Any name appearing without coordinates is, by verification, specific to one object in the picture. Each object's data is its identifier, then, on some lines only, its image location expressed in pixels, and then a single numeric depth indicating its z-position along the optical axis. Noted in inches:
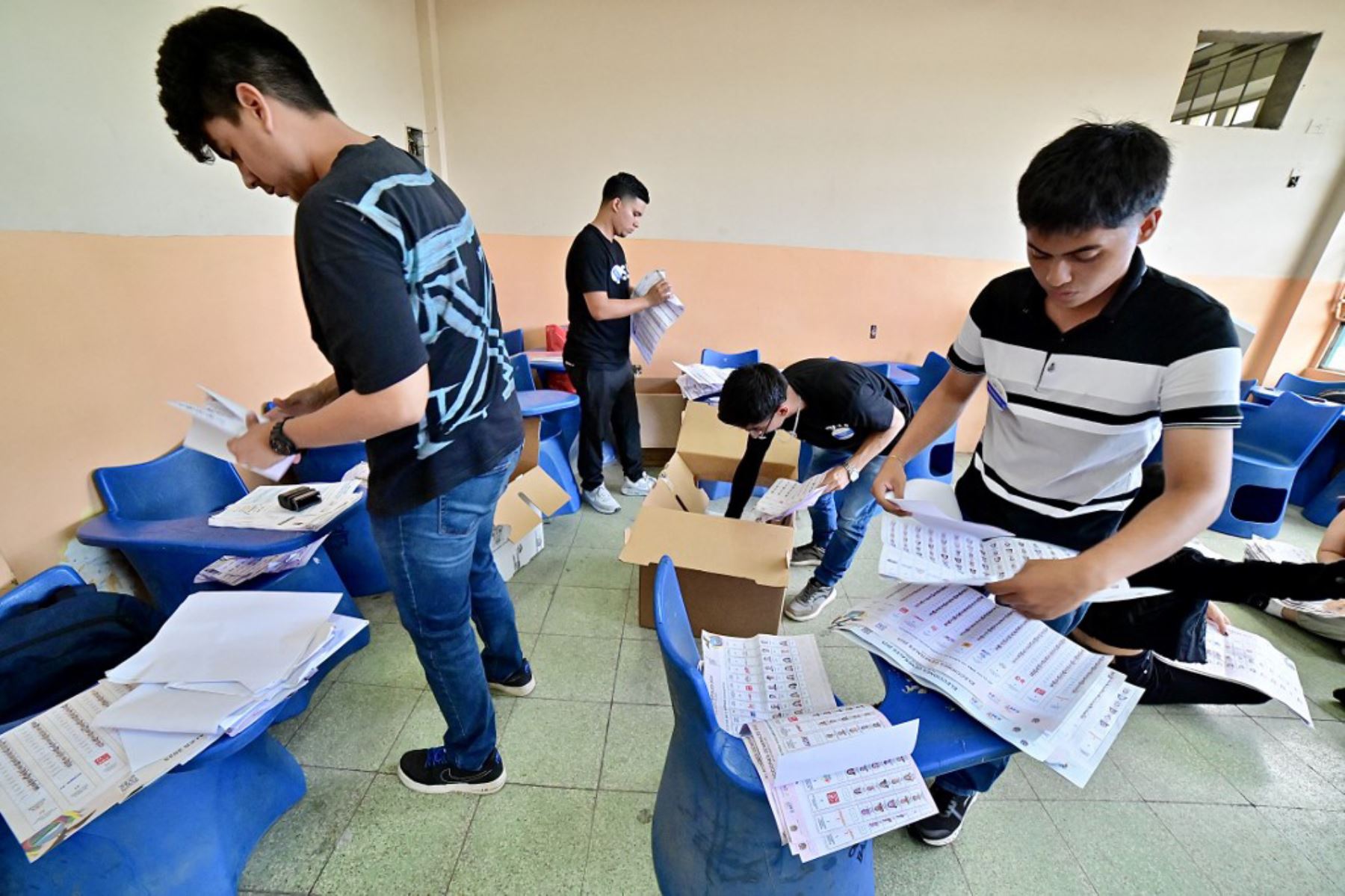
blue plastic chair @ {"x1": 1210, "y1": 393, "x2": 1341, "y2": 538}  101.8
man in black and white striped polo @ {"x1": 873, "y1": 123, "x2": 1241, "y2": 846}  27.0
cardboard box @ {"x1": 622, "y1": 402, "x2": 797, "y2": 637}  62.5
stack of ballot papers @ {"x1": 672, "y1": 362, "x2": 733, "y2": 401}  101.5
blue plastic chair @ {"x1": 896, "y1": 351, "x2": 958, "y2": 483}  112.0
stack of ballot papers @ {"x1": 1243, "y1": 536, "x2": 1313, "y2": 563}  83.2
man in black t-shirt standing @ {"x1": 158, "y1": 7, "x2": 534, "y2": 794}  27.8
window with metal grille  116.7
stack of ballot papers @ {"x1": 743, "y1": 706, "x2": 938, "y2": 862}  25.2
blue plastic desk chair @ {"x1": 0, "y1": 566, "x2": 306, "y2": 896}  33.2
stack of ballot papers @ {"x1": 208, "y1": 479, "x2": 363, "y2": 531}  52.9
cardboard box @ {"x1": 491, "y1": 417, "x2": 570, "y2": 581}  77.7
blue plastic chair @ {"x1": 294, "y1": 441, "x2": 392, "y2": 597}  72.7
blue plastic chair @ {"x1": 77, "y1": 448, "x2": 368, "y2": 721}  49.0
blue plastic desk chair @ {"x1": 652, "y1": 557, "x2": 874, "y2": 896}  28.8
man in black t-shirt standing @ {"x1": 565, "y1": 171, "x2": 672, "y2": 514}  88.4
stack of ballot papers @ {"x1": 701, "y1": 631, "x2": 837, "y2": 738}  36.5
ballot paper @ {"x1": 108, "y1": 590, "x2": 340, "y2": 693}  34.3
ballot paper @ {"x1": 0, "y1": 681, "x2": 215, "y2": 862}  27.1
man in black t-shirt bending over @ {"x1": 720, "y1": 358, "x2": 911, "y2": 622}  58.8
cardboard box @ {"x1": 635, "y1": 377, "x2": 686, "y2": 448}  128.0
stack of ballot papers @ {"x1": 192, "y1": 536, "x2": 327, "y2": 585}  53.9
